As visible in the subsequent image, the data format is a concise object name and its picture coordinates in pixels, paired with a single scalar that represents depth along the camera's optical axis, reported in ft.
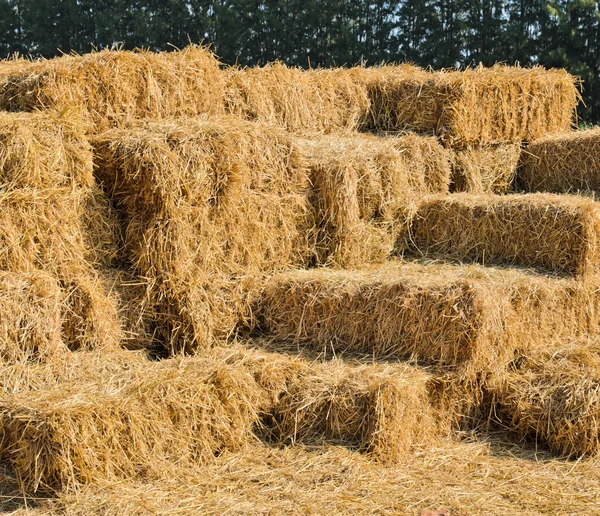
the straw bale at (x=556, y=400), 35.60
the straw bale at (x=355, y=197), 43.60
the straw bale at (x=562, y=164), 52.34
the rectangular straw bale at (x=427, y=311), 36.68
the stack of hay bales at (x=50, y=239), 33.60
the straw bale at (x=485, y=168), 52.31
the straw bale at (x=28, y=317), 32.91
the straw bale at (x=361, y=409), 34.01
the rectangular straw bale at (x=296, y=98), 47.21
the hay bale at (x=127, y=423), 29.91
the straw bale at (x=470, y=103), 51.65
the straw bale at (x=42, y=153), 34.55
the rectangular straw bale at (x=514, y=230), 42.91
